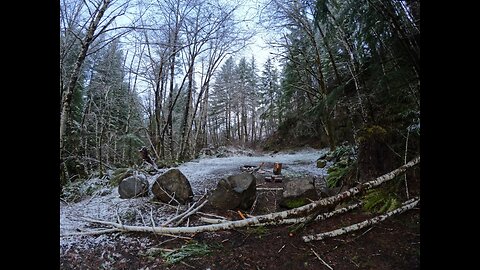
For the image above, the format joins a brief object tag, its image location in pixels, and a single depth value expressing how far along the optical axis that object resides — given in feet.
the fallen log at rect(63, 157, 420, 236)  5.77
